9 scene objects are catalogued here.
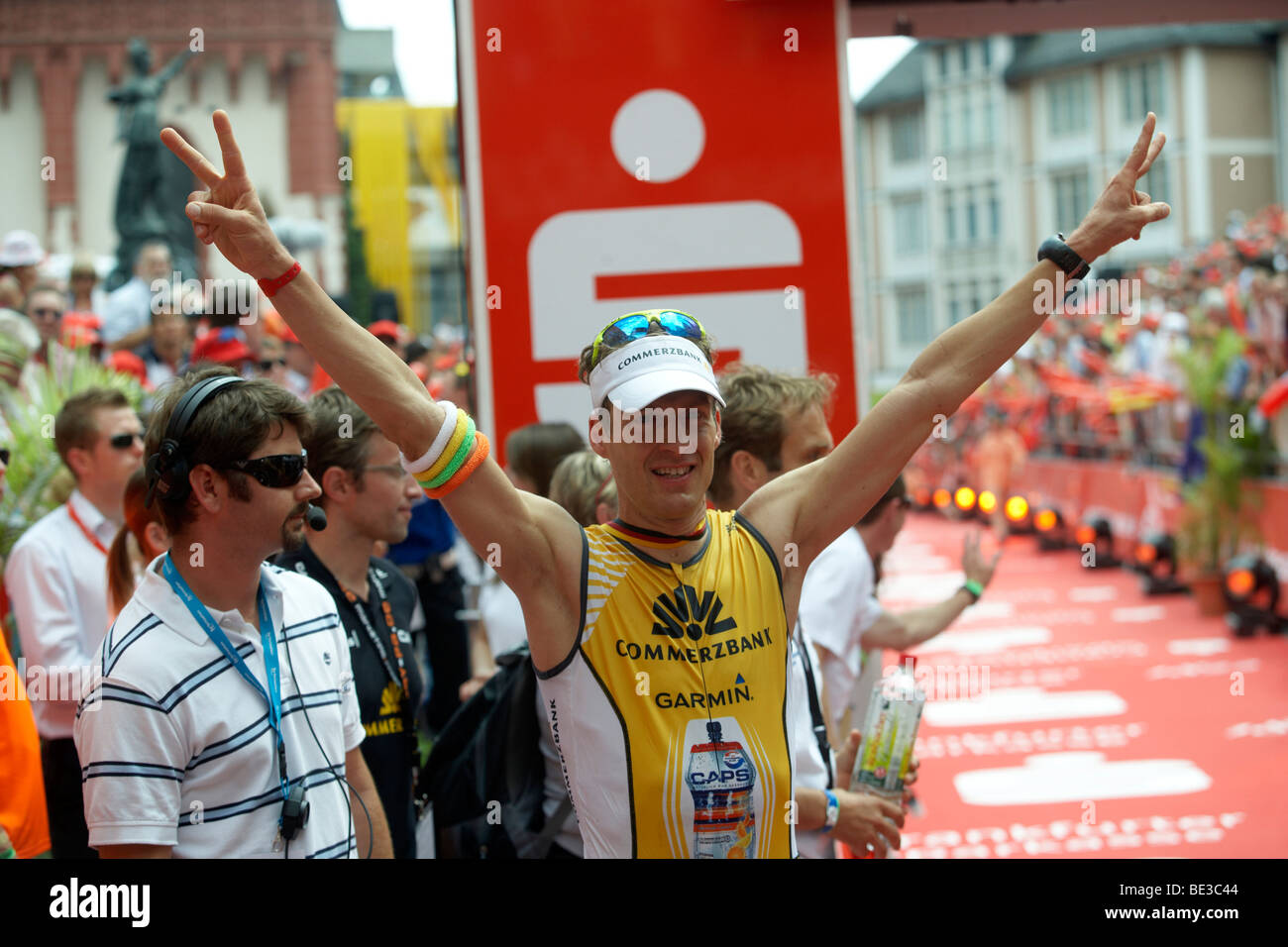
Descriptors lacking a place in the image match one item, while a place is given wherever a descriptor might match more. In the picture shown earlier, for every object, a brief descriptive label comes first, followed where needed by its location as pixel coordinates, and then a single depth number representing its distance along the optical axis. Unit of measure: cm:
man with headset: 223
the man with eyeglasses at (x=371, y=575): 324
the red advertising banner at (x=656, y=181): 452
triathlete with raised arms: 202
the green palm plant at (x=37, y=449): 491
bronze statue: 1438
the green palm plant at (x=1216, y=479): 1130
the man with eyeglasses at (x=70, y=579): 382
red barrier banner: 1083
